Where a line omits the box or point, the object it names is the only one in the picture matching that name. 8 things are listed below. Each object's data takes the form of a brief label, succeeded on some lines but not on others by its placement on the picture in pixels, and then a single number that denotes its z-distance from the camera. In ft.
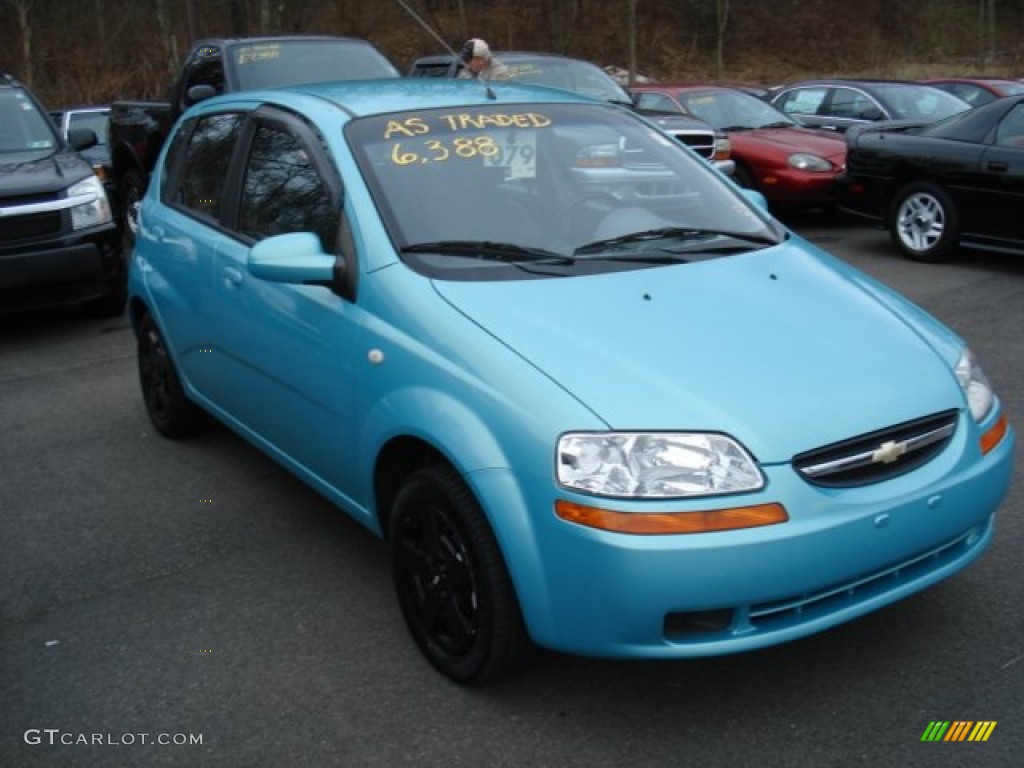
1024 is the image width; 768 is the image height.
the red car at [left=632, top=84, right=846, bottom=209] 35.06
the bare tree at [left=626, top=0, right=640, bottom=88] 96.94
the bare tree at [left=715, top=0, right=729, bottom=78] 119.44
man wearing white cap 28.43
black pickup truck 29.63
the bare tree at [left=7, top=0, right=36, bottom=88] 93.20
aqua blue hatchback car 8.68
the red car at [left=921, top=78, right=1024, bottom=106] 48.37
